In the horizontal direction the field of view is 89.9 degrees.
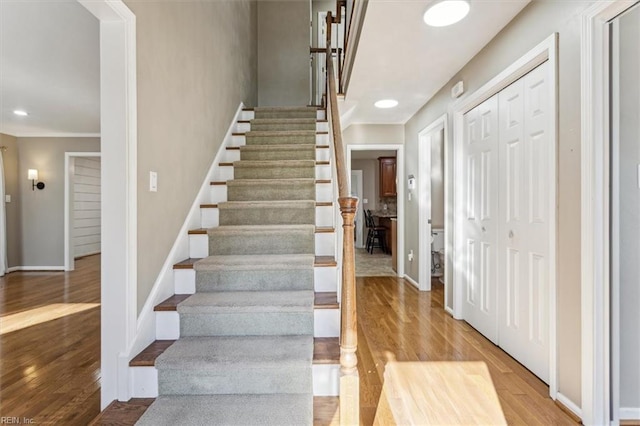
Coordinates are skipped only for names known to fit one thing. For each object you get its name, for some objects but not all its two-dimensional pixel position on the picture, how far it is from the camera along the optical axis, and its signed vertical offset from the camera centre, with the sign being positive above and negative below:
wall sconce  5.68 +0.58
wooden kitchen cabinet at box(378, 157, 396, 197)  8.10 +0.85
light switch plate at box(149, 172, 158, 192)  1.82 +0.16
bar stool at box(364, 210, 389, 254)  7.88 -0.67
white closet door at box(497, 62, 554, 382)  1.96 -0.09
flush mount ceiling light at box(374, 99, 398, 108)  3.73 +1.24
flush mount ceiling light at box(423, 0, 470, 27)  1.94 +1.22
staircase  1.54 -0.61
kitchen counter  8.41 -0.15
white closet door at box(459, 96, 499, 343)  2.54 -0.09
